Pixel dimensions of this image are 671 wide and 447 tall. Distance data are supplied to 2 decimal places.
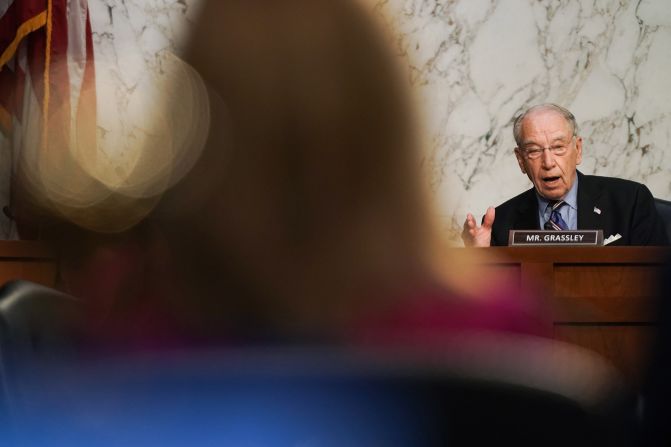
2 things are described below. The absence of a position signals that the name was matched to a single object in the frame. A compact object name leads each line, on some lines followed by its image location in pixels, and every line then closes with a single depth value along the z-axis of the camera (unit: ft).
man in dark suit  24.63
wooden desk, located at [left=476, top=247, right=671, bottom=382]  20.11
